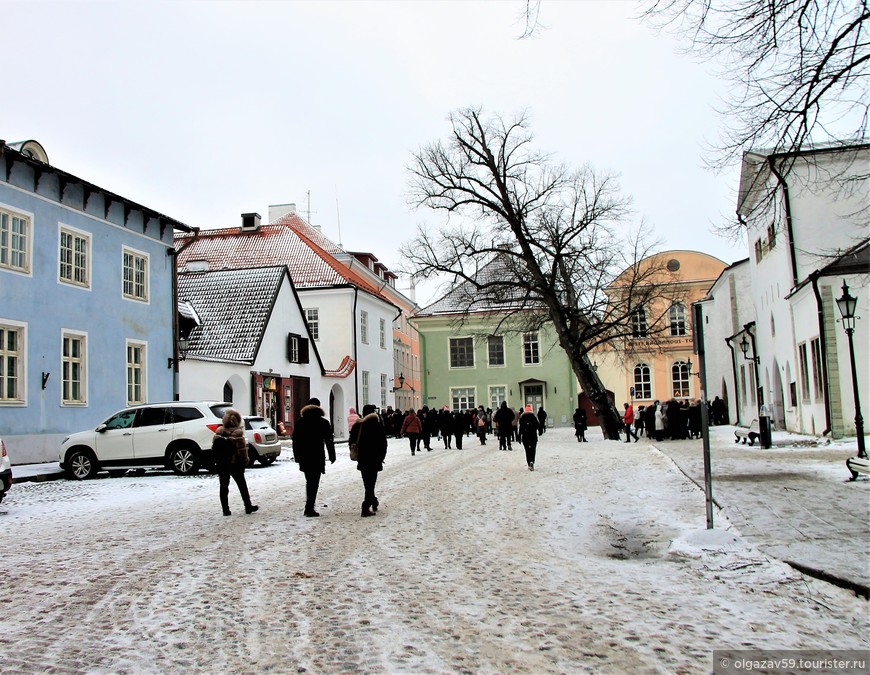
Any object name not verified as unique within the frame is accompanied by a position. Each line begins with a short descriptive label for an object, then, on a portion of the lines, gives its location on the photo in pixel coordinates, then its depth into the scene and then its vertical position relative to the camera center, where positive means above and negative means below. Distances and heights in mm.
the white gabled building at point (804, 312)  23141 +2777
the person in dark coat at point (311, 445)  11531 -432
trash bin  21578 -854
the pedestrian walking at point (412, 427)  27297 -530
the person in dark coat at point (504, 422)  27359 -486
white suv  18797 -492
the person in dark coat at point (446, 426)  30641 -605
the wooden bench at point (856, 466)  13453 -1217
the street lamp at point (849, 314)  17331 +1792
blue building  19922 +3380
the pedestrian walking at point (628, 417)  34325 -633
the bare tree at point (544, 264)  33875 +6125
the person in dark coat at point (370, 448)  11492 -517
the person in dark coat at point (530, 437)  18812 -710
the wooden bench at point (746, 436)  23319 -1161
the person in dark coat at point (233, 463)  11844 -650
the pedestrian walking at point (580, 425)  33438 -849
